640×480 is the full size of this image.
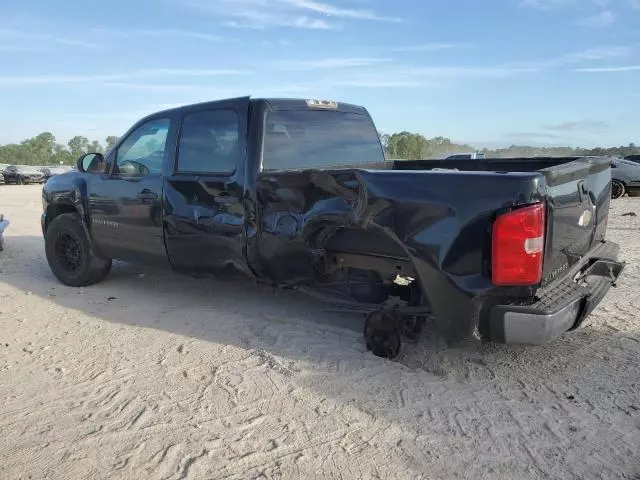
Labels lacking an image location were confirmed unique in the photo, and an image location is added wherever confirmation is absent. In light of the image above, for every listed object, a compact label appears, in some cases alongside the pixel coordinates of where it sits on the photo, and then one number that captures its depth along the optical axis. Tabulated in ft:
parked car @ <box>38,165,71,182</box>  119.55
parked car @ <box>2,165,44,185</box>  113.70
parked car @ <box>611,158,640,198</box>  61.77
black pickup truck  10.64
